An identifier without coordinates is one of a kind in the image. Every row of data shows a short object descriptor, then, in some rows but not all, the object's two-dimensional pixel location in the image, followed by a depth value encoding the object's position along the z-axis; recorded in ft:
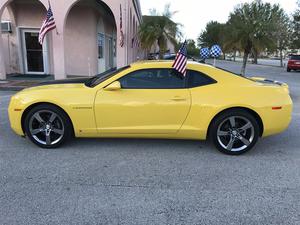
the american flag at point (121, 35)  39.78
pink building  45.88
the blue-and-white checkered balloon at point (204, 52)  46.32
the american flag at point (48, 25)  33.91
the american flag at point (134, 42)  57.80
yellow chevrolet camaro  14.89
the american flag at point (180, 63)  15.20
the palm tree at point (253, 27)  38.37
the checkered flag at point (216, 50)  45.23
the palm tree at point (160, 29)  47.60
